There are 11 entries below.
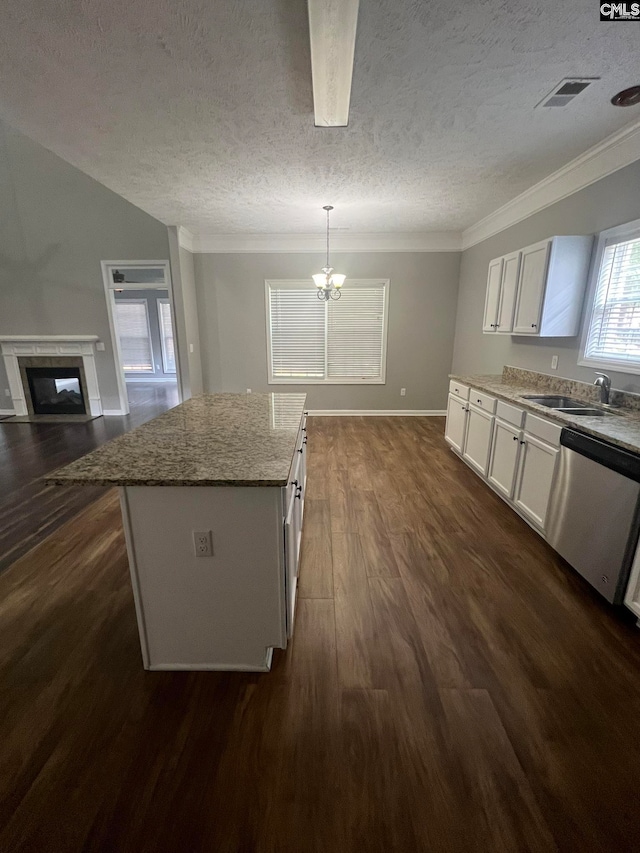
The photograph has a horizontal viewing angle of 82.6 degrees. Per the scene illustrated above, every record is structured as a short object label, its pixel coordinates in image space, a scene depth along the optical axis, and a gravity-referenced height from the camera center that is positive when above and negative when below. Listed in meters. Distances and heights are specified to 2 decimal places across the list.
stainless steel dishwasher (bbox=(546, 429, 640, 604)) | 1.84 -0.96
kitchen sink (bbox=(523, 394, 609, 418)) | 2.70 -0.55
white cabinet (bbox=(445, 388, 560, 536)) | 2.53 -0.95
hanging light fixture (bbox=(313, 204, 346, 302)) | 4.12 +0.60
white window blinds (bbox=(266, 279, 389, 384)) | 5.77 +0.00
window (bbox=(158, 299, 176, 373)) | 9.68 -0.08
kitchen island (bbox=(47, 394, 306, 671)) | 1.41 -0.83
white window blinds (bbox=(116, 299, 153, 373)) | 9.74 -0.06
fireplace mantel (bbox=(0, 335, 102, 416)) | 5.94 -0.27
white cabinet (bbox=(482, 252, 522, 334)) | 3.50 +0.40
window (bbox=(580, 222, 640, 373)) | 2.61 +0.22
